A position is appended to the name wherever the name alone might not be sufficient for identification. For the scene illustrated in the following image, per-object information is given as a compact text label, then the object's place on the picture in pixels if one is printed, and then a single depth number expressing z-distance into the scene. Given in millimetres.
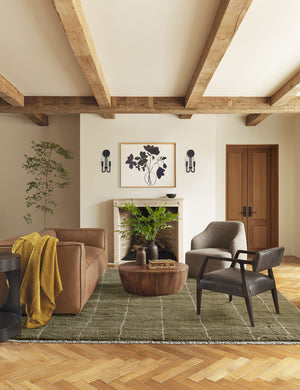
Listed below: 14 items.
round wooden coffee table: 3953
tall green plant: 6910
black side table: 2818
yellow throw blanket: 3158
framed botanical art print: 6406
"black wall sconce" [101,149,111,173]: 6391
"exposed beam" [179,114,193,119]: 6251
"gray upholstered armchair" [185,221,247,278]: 4844
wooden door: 7438
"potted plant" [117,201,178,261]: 4246
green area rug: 2840
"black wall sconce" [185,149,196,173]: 6421
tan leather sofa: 3318
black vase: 4328
